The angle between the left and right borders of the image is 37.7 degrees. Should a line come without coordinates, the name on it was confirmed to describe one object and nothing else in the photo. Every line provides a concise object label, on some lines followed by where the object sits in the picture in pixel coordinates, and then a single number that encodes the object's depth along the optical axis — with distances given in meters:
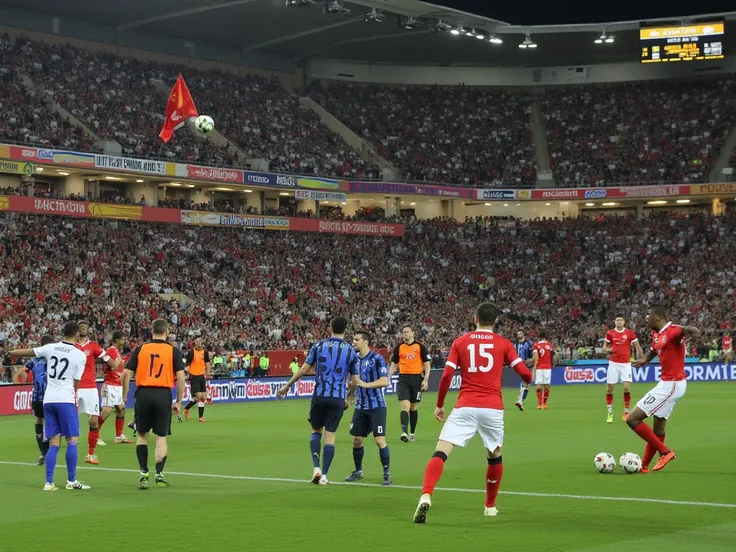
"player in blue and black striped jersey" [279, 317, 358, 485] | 14.91
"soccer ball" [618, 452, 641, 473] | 16.06
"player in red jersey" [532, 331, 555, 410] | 33.59
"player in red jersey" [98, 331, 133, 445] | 22.00
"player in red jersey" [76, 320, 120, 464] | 18.56
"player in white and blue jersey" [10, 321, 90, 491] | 14.73
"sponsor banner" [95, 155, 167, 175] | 52.62
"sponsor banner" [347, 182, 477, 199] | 65.19
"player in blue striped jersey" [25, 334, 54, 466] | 18.48
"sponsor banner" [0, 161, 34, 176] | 49.12
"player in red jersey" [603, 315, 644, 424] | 26.86
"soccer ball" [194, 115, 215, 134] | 39.16
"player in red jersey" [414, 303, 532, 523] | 11.53
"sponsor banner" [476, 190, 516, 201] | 70.00
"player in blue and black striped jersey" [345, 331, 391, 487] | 15.61
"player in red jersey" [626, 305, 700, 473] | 16.09
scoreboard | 62.53
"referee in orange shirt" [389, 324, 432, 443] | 22.52
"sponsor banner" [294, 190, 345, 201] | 62.19
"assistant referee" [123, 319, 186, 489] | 14.60
